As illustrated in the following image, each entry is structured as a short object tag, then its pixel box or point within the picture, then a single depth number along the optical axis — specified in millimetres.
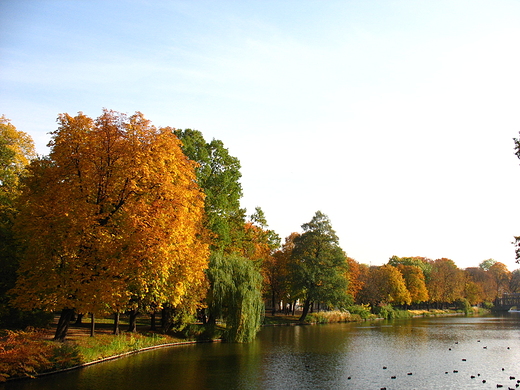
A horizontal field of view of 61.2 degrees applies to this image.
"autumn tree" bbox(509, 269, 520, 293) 144000
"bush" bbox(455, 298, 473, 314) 102012
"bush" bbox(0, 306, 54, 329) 25875
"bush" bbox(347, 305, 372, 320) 66250
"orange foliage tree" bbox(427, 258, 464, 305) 96312
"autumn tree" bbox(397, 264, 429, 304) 89125
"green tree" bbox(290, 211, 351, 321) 55000
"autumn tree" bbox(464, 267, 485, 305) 109438
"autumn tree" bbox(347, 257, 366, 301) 69438
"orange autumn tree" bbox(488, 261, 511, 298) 143000
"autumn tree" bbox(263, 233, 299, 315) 59656
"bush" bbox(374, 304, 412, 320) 73375
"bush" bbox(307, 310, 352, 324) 58575
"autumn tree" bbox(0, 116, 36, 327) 25703
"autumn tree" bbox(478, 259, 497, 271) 185750
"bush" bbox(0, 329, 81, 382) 17562
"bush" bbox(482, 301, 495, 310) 127756
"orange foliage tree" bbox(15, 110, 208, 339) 21406
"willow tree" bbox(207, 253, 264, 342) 33188
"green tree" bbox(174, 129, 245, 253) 38250
